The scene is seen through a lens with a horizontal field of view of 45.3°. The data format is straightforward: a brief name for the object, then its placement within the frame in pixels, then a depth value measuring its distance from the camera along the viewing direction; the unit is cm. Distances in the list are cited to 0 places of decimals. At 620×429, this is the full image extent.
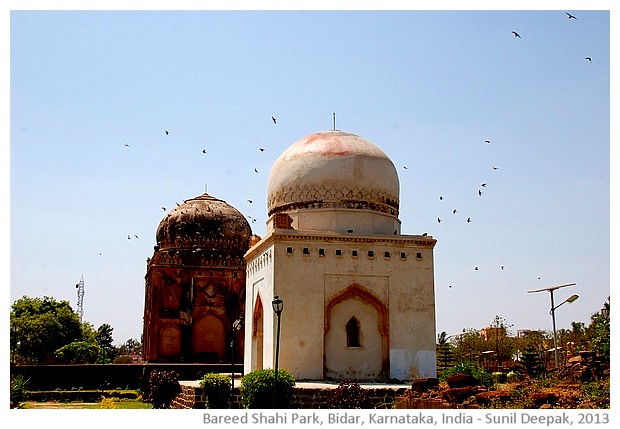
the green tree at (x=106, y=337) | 7344
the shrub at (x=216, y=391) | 1802
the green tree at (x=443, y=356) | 3669
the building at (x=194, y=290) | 3303
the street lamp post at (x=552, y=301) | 2303
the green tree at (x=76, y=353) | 3788
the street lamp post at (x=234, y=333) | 1783
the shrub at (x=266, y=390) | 1697
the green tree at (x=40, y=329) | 4022
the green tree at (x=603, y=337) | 2044
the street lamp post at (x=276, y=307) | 1631
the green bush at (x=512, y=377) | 2040
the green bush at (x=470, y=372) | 1812
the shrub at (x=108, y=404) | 1907
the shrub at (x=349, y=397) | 1650
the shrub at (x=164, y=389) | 2030
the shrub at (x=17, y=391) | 1920
